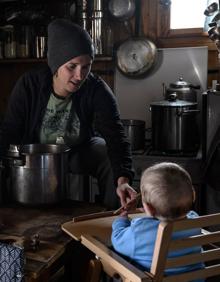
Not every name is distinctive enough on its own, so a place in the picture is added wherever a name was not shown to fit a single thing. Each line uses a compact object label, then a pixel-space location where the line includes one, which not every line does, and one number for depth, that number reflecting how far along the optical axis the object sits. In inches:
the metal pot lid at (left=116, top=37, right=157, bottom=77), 117.3
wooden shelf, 119.8
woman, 72.3
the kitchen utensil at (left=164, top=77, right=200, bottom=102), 107.3
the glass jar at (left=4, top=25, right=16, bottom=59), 127.5
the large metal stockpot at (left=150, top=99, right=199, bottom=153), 99.3
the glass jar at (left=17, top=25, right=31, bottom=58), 125.8
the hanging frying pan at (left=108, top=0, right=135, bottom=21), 118.4
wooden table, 45.2
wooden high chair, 39.2
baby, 44.0
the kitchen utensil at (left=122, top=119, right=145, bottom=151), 105.7
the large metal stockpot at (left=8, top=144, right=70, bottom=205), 62.2
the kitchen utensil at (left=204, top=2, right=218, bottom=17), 100.8
